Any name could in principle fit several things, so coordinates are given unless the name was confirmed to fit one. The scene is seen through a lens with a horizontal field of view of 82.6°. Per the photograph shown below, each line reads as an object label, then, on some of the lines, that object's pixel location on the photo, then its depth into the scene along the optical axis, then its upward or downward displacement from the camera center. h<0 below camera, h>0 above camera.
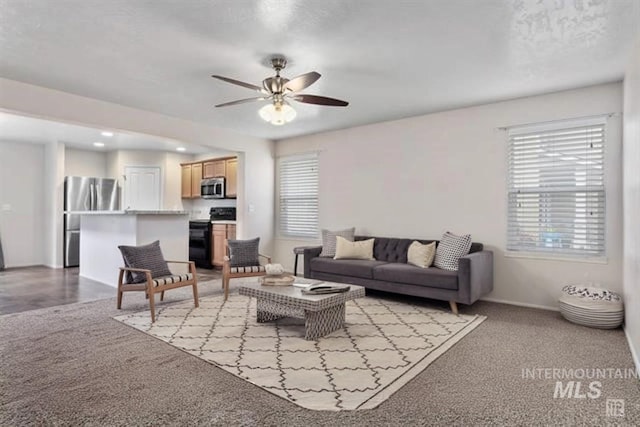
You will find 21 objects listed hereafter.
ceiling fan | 3.29 +1.03
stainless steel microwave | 7.40 +0.45
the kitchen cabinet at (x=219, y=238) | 6.92 -0.55
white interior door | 8.07 +0.47
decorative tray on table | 3.58 -0.69
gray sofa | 3.92 -0.74
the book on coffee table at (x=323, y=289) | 3.26 -0.71
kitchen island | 5.11 -0.40
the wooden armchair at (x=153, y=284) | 3.68 -0.80
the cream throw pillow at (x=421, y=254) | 4.47 -0.52
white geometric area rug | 2.33 -1.12
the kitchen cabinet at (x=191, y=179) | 8.06 +0.67
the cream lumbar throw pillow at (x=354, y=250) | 5.14 -0.54
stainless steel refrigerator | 7.20 +0.11
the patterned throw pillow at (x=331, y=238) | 5.41 -0.41
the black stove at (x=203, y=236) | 7.26 -0.55
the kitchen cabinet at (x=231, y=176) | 7.24 +0.69
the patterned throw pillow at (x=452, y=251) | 4.22 -0.44
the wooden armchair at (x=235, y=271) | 4.53 -0.78
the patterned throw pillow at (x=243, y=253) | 4.84 -0.58
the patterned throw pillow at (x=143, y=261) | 4.02 -0.59
